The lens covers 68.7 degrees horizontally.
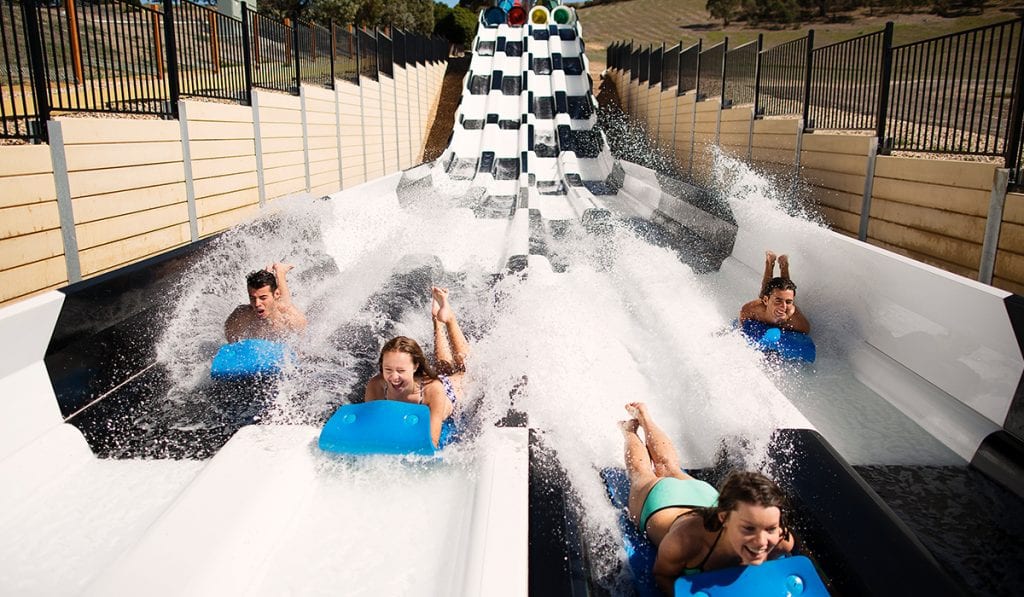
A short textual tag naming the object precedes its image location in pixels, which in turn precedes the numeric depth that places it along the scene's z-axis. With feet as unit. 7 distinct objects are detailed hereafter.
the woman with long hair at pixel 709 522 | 5.41
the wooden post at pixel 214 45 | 17.40
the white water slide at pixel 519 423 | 6.30
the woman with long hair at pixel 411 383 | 8.80
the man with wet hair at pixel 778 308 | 12.00
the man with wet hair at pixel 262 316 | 11.51
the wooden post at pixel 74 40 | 12.37
